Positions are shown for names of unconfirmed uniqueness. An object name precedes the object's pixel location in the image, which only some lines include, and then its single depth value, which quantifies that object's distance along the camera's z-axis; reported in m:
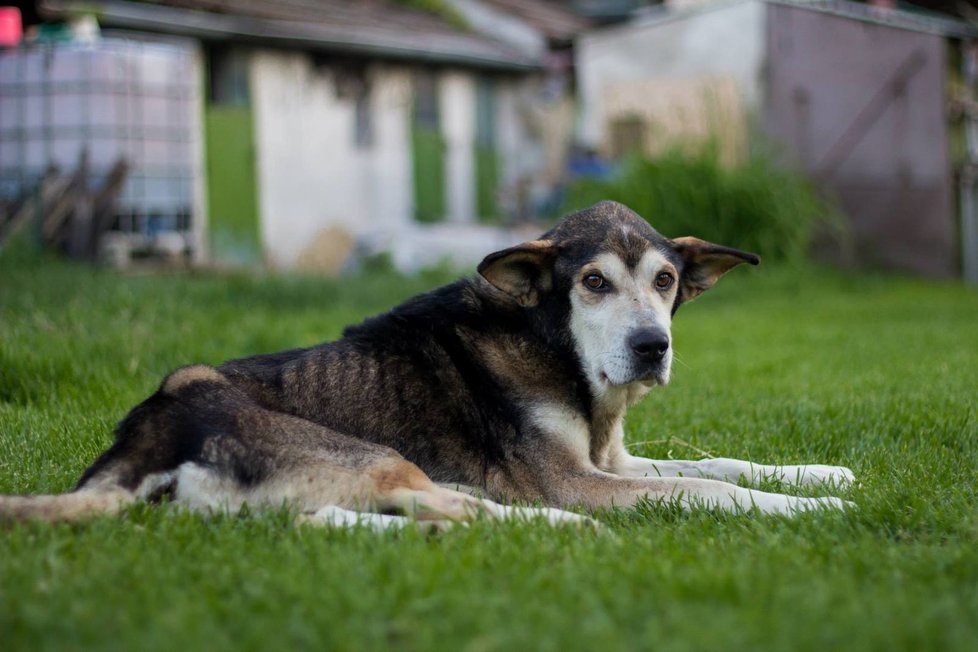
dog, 3.99
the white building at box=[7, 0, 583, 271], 17.17
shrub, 15.12
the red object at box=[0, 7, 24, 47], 15.34
